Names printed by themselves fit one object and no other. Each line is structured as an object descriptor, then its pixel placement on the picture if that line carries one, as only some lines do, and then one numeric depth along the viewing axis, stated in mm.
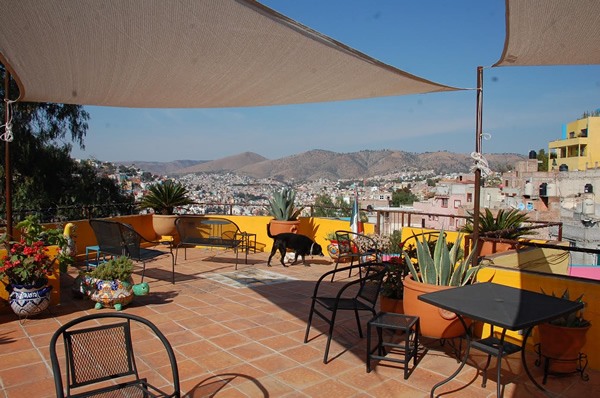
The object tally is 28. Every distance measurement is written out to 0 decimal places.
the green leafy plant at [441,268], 3344
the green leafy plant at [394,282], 3826
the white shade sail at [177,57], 2656
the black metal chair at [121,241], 5129
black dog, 7094
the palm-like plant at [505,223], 5598
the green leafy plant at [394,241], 7080
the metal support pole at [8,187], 4227
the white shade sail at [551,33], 2441
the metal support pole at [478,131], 3600
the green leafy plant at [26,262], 3848
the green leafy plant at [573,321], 2986
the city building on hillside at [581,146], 42031
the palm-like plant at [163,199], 8422
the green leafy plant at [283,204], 8234
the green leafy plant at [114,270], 4430
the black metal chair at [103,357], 1941
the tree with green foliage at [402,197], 34500
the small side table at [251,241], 8283
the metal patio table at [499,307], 2361
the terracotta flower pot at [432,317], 3135
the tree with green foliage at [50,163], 11953
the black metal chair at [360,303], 3295
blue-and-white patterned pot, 3855
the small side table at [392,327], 2935
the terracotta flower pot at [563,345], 2961
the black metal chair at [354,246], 6976
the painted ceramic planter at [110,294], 4352
